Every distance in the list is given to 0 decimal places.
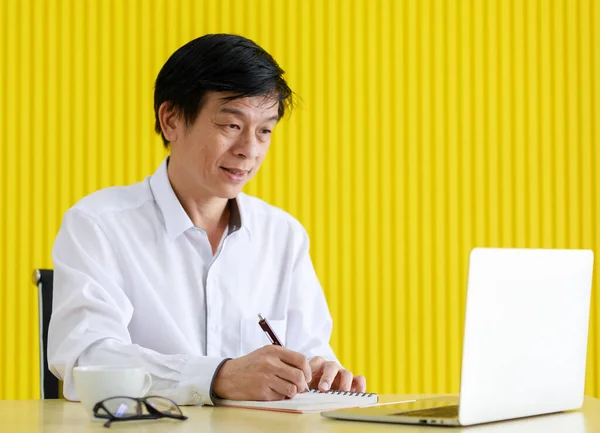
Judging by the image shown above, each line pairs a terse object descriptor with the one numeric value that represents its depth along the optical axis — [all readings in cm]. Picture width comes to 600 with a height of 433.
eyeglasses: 184
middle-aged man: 223
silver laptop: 175
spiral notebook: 196
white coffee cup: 185
